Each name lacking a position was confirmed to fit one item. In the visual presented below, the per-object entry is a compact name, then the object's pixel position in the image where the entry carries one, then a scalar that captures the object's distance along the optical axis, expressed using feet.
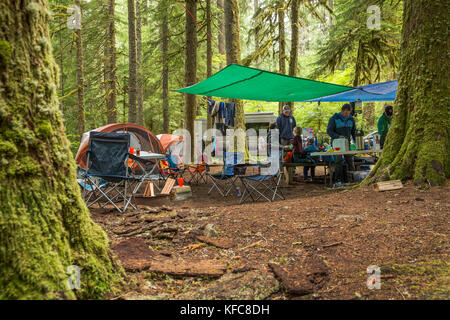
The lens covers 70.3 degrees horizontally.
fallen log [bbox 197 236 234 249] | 8.14
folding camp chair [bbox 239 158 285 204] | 15.93
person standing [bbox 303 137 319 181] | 21.51
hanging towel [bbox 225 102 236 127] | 23.71
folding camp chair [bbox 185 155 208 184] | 23.71
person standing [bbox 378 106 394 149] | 19.61
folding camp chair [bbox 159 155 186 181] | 22.42
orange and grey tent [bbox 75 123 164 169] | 26.32
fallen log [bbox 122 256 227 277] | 6.31
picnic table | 17.29
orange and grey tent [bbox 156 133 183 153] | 34.35
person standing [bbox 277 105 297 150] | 22.98
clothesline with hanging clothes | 22.65
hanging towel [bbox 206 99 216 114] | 22.39
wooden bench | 20.67
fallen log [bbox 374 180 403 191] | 11.83
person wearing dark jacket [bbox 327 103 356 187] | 19.63
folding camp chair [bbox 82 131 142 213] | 14.40
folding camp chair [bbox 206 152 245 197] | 18.71
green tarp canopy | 16.80
